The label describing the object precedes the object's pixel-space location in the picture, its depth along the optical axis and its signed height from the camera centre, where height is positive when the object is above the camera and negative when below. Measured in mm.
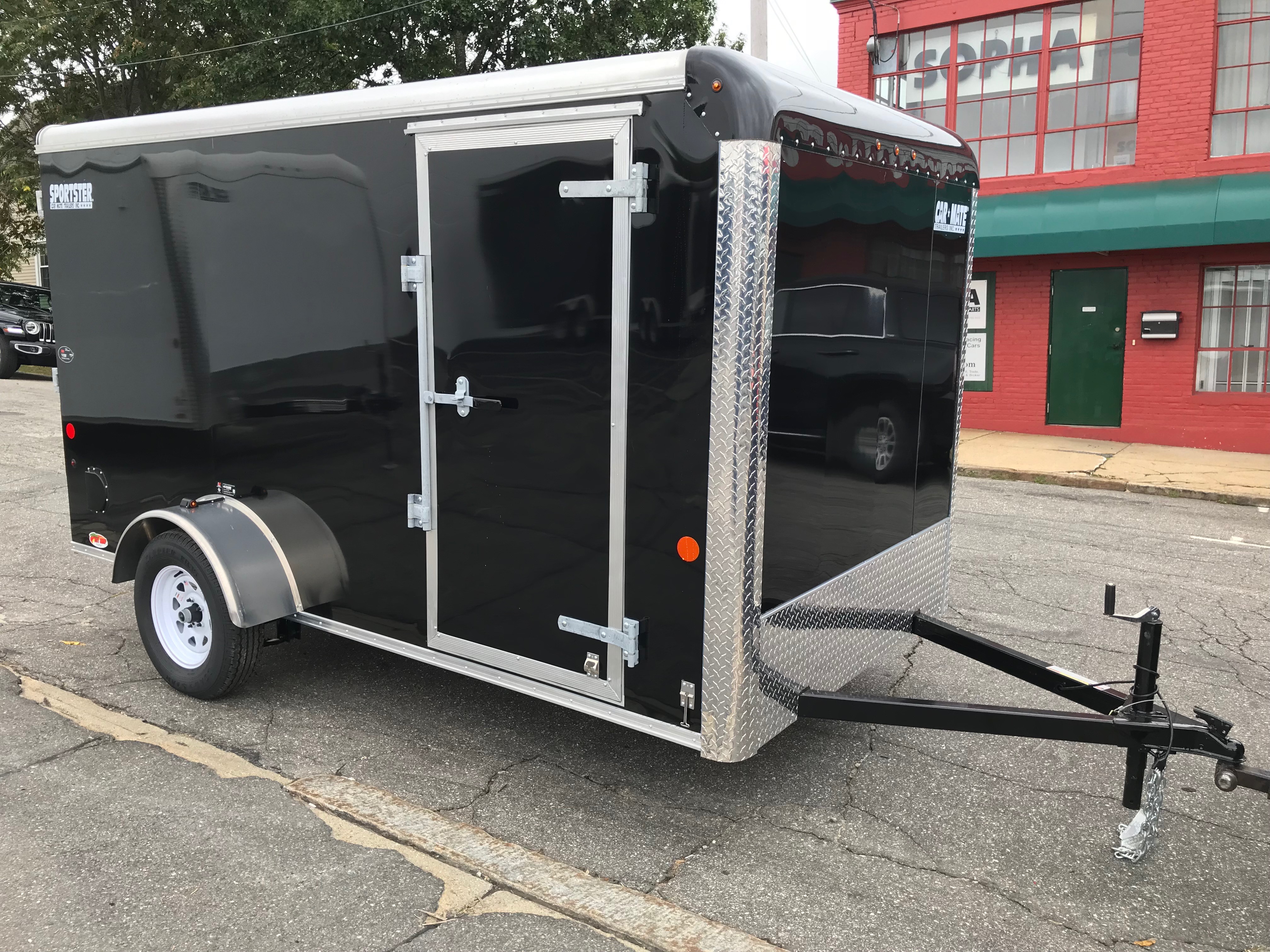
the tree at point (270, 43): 17969 +5501
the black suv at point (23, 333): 19156 +354
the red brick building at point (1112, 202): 13219 +1931
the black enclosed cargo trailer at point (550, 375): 3402 -76
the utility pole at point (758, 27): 12094 +3675
